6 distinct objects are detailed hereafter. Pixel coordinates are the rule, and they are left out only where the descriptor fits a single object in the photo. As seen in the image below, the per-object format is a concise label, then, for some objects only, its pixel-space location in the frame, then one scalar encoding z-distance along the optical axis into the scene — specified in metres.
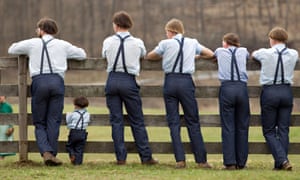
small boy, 17.09
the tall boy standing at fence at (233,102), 16.17
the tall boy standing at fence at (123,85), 16.22
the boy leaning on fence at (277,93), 16.17
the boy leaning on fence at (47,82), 16.20
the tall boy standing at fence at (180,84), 16.11
